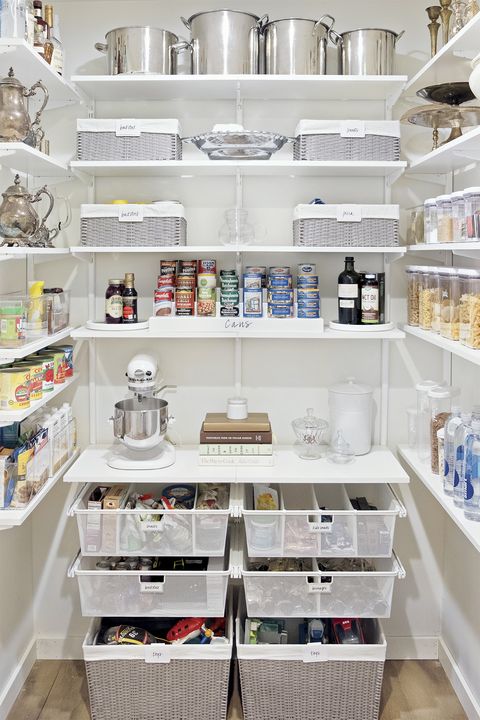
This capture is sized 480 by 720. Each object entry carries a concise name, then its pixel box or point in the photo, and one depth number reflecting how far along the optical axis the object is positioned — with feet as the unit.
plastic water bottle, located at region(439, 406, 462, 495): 7.03
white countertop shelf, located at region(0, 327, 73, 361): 6.72
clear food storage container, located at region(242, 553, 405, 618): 7.91
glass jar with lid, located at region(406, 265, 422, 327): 8.28
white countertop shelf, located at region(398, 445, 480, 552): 6.21
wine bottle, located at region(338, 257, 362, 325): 8.45
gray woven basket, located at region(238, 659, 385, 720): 7.92
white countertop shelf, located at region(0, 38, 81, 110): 6.75
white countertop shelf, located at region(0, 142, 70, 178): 6.90
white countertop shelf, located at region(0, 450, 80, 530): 6.82
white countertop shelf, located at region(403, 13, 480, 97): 6.53
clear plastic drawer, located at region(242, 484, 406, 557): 7.89
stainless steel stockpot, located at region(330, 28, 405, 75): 8.18
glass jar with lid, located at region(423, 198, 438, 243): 7.57
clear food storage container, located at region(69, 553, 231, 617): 7.94
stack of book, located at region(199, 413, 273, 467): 8.23
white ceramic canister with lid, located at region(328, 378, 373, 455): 8.66
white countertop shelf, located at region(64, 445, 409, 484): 7.91
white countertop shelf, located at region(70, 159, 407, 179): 8.13
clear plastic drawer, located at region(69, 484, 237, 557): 7.91
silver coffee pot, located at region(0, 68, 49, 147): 6.79
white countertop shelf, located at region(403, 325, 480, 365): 6.17
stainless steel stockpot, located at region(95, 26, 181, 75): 8.07
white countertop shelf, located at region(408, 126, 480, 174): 6.46
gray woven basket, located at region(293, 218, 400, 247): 8.22
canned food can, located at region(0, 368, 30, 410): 6.91
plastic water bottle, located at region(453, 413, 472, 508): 6.64
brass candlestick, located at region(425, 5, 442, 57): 8.21
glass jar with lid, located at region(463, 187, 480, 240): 6.21
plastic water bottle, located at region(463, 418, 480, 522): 6.30
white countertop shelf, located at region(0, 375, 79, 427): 6.70
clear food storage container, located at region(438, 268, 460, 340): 6.90
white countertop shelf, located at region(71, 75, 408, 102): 8.06
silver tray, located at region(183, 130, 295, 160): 7.96
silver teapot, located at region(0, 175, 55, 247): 7.02
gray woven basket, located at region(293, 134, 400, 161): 8.19
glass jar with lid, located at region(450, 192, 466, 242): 6.57
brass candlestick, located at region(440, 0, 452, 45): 8.10
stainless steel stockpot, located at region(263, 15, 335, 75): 8.13
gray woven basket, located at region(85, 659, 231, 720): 7.90
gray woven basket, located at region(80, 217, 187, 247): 8.21
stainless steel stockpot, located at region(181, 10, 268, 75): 8.02
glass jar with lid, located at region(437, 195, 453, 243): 7.00
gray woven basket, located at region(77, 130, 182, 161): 8.19
